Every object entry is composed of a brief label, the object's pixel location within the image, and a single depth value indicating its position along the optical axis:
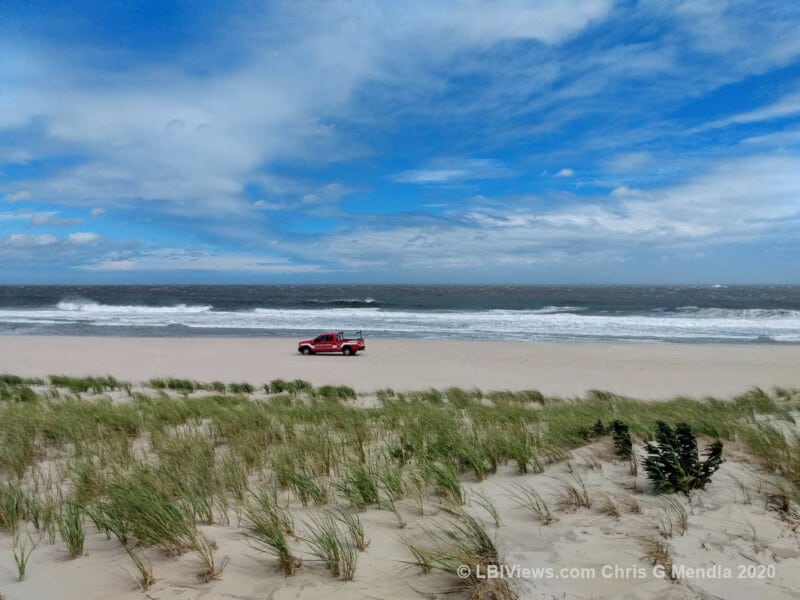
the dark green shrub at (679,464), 4.27
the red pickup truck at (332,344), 25.88
